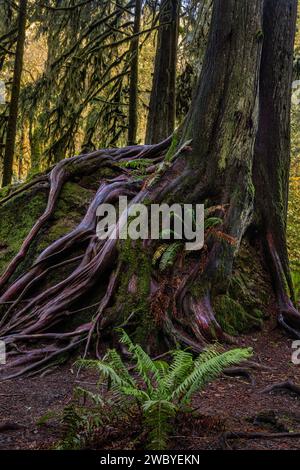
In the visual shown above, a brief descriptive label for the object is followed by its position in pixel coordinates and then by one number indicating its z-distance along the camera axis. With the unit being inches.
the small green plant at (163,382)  99.6
